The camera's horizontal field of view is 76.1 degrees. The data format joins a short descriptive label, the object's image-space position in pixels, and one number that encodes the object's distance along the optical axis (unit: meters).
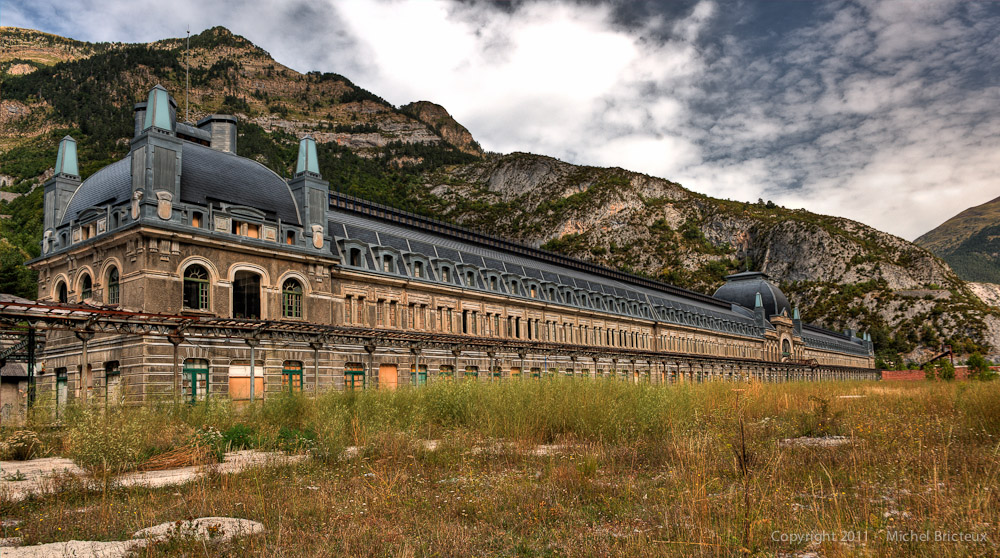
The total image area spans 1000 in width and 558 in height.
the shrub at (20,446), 14.91
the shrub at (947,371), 50.44
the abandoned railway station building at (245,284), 28.39
